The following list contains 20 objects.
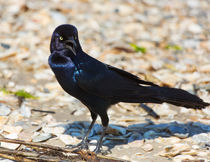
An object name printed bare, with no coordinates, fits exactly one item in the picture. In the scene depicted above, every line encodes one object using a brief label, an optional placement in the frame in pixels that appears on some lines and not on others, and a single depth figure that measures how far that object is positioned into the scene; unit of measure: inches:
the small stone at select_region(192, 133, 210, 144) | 366.2
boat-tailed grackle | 340.2
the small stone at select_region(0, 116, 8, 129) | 387.8
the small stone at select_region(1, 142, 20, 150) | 339.3
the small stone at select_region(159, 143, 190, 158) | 341.1
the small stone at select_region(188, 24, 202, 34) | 705.6
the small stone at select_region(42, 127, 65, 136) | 380.8
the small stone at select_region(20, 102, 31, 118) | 410.8
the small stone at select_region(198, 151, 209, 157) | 339.6
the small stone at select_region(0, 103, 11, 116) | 402.7
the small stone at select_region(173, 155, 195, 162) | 331.9
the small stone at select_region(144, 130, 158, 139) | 385.2
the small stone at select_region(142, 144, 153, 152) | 356.0
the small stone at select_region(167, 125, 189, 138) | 378.4
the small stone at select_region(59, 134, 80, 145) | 373.9
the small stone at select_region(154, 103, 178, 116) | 435.8
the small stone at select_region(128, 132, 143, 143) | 380.2
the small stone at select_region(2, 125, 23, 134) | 372.8
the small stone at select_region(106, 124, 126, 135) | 392.5
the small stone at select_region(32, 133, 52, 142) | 362.9
